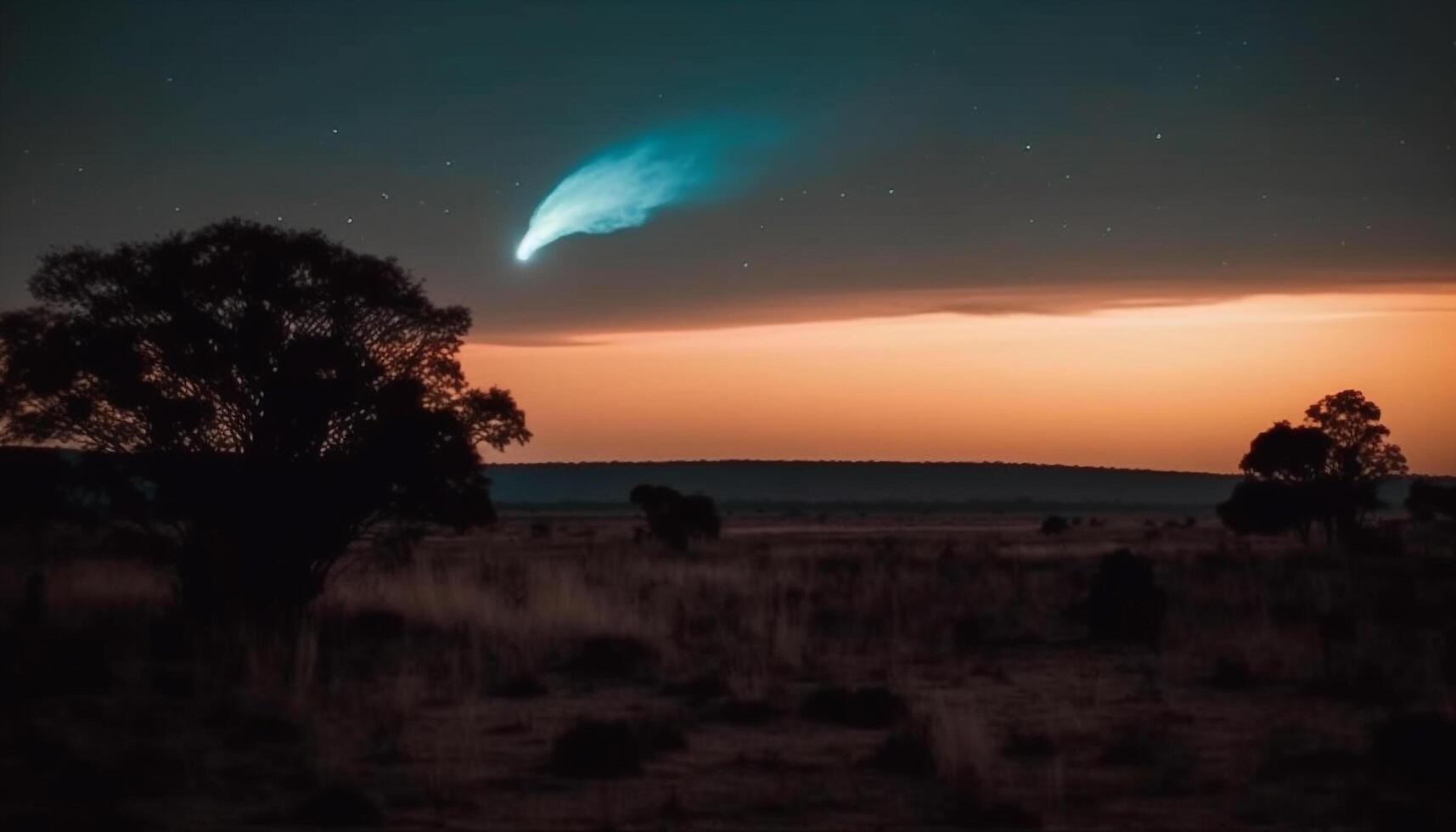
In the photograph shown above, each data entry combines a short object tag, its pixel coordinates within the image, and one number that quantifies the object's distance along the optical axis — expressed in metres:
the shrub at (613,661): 20.66
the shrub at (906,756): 13.64
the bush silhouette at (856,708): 16.44
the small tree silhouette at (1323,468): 58.34
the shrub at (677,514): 63.12
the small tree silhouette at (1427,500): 87.38
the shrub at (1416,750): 13.27
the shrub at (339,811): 11.34
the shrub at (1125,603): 25.22
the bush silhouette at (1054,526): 90.00
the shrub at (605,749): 13.58
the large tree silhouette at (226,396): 22.50
